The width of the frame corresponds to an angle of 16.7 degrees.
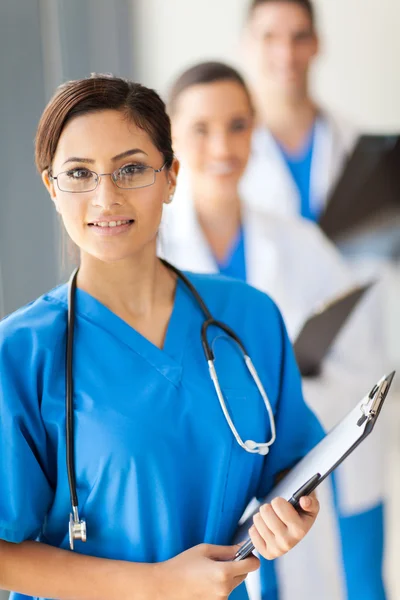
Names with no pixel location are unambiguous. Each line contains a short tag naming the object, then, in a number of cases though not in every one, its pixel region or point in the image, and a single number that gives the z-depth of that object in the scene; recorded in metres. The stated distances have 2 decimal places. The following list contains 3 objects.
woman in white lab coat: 2.35
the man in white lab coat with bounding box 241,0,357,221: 2.36
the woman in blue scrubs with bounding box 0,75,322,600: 1.58
